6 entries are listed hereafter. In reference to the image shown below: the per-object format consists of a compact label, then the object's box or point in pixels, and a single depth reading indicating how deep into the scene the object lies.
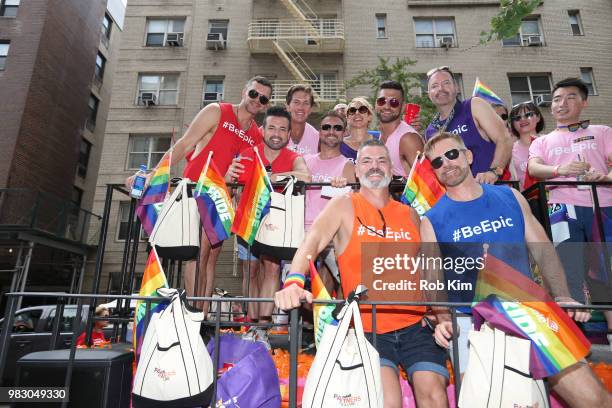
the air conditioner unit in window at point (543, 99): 18.44
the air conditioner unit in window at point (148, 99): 19.50
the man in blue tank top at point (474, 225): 2.81
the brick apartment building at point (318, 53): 18.97
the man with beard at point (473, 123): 4.15
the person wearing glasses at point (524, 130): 5.51
